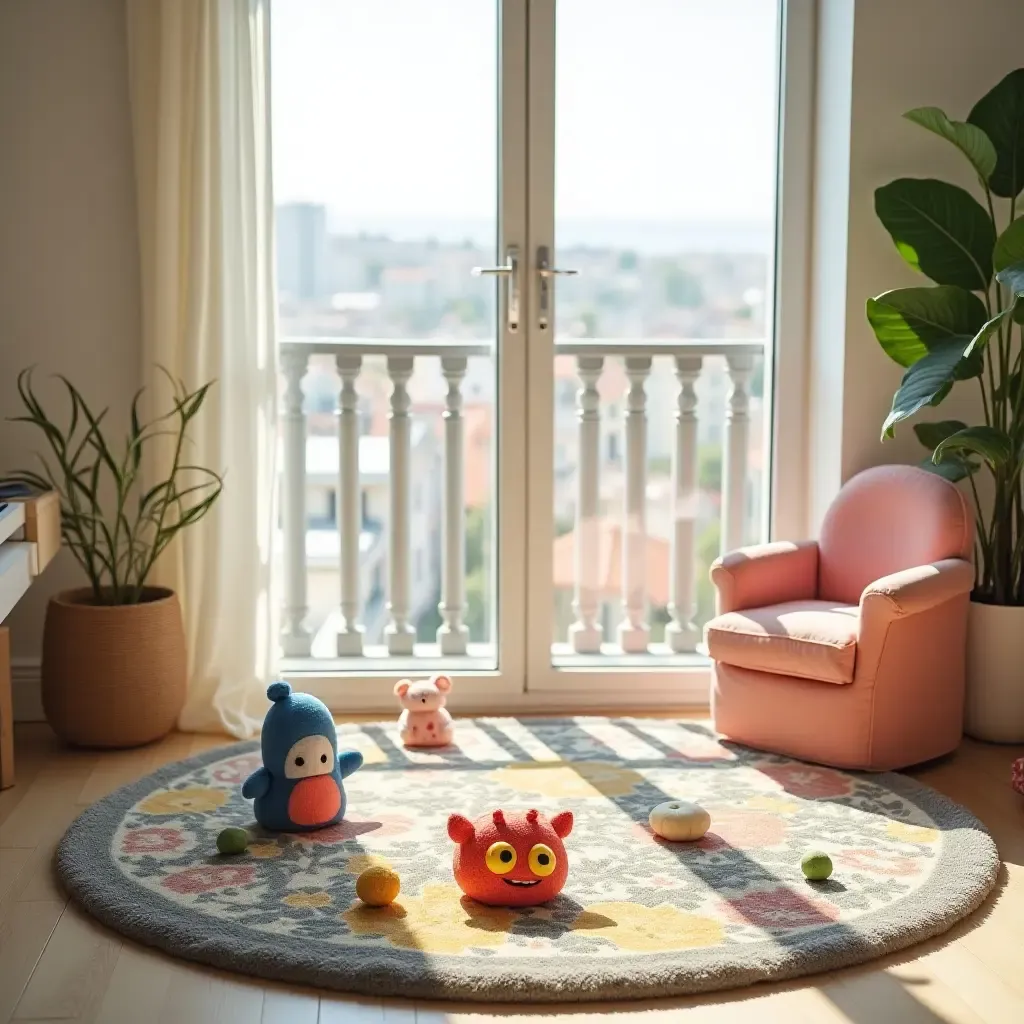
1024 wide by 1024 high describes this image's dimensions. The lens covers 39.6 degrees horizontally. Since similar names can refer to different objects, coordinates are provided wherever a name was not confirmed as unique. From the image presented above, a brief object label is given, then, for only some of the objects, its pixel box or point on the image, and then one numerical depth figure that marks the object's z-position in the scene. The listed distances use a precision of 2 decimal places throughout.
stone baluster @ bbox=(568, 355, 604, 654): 4.36
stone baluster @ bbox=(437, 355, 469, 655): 4.30
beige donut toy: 3.02
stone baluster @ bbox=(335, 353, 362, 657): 4.30
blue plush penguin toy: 3.05
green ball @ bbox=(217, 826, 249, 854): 2.93
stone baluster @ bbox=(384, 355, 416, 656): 4.30
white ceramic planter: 3.80
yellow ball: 2.64
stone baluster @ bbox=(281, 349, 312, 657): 4.27
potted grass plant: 3.69
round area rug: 2.42
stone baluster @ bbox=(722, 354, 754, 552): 4.43
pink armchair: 3.44
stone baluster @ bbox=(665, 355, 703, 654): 4.42
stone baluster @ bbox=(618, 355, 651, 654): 4.39
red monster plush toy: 2.63
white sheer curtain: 3.81
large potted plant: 3.72
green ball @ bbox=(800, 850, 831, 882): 2.79
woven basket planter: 3.68
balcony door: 4.09
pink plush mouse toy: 3.75
